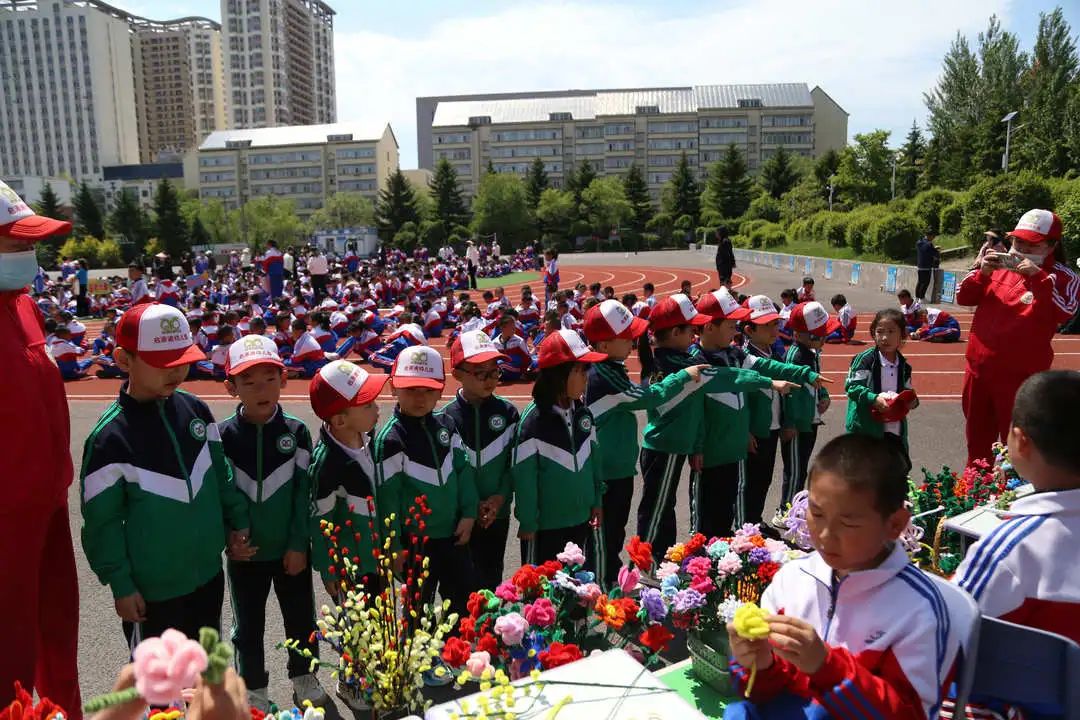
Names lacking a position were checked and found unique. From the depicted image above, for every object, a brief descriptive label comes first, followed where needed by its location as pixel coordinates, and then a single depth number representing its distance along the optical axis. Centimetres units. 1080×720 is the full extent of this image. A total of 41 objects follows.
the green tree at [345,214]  8494
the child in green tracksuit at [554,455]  392
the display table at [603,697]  173
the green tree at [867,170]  4625
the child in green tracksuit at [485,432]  397
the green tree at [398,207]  7150
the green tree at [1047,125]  2997
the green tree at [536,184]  7262
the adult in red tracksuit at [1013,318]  515
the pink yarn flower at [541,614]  260
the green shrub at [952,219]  2647
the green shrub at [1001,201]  2225
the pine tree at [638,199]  6906
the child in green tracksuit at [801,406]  578
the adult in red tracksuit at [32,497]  269
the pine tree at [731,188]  6556
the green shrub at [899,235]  2611
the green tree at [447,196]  7006
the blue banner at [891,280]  2295
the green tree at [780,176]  6506
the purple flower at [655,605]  267
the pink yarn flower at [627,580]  286
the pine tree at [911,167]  4633
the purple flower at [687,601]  267
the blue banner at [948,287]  1966
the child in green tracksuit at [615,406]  436
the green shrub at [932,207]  2773
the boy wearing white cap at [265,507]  352
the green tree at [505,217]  6794
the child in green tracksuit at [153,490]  298
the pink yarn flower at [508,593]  276
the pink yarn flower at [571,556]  296
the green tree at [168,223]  6900
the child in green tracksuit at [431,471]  361
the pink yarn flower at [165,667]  102
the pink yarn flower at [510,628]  245
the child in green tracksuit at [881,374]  523
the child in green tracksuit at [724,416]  493
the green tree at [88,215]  7038
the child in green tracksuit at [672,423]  459
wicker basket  238
